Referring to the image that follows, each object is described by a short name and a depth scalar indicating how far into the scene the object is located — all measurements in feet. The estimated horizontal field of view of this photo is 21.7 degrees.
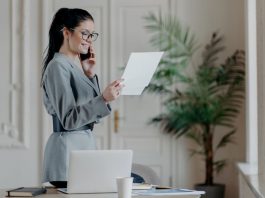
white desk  10.87
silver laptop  10.93
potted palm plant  22.69
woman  13.11
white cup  10.32
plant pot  22.14
